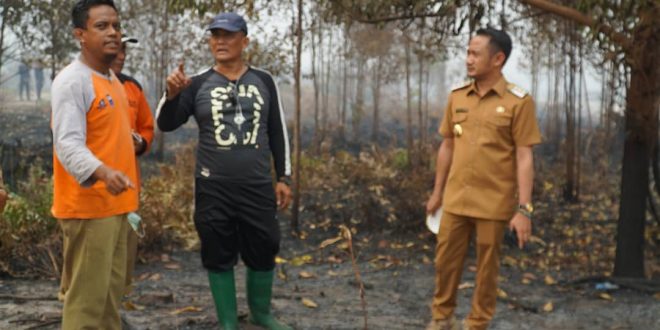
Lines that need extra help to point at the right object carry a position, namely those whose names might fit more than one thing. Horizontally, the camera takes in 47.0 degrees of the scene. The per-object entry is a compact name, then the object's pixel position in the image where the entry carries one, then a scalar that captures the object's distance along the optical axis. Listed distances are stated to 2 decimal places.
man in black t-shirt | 4.11
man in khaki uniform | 4.05
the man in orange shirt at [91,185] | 3.03
